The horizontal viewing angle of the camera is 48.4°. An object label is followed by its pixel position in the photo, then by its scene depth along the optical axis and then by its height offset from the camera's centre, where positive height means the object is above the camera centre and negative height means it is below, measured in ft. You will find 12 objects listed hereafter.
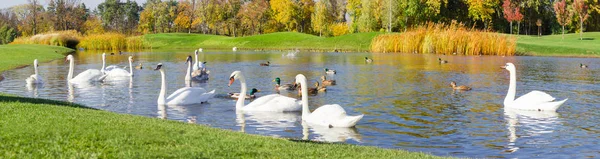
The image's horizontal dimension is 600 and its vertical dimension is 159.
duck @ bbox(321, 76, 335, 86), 88.41 -5.76
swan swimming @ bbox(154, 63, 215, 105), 64.69 -5.43
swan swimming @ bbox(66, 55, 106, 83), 89.10 -4.61
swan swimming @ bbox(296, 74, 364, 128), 50.60 -6.04
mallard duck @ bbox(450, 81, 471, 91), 81.97 -6.26
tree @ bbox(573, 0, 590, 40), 251.48 +10.58
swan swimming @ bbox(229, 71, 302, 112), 60.29 -5.88
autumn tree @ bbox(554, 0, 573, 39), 248.52 +8.45
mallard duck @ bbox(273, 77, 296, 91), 82.43 -5.87
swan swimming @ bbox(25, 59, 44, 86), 82.94 -4.59
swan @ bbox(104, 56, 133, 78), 100.48 -4.67
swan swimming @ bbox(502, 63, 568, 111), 61.39 -6.20
